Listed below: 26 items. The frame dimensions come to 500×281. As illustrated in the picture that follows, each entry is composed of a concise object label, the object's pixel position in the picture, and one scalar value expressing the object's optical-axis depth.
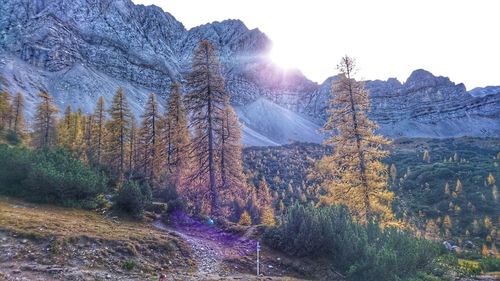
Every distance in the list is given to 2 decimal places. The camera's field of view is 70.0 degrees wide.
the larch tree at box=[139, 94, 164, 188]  32.47
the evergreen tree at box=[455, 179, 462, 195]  67.44
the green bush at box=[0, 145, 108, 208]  15.65
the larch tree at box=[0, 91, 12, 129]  57.47
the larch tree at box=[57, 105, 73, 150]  46.72
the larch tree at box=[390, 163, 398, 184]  81.59
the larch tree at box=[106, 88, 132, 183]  36.88
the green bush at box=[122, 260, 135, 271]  9.59
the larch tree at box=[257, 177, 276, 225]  33.31
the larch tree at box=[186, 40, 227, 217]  23.50
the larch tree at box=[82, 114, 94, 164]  44.02
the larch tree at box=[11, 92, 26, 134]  59.12
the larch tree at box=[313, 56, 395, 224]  18.69
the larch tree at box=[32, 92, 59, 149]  48.03
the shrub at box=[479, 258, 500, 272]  17.83
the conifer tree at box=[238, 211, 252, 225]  22.68
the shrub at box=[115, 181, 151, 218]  15.92
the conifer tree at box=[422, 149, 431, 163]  104.11
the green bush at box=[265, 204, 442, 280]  10.76
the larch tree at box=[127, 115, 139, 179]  38.98
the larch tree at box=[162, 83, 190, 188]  30.58
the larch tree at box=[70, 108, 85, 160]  43.99
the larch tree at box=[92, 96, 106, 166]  42.84
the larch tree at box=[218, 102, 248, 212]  26.08
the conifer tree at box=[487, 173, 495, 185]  68.44
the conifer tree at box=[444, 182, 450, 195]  67.40
